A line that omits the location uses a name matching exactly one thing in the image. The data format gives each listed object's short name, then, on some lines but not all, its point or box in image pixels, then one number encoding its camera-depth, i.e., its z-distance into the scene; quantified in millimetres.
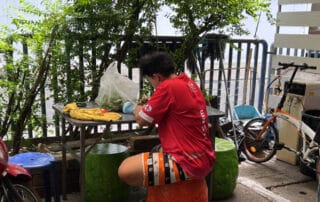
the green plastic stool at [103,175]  3223
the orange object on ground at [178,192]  2652
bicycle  4086
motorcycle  2327
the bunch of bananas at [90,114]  2748
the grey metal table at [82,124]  2703
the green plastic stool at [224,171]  3529
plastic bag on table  3129
